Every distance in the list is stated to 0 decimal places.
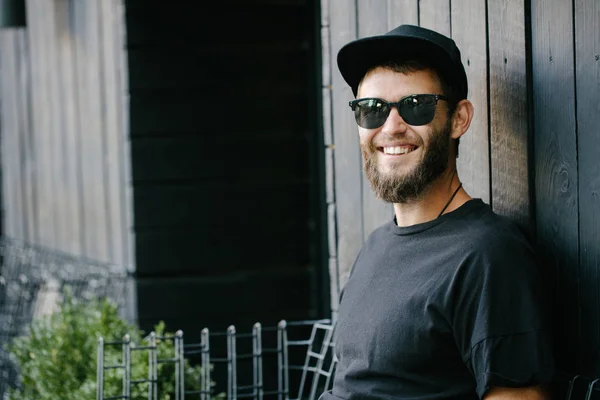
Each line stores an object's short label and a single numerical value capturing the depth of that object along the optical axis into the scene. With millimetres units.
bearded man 1988
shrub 3707
